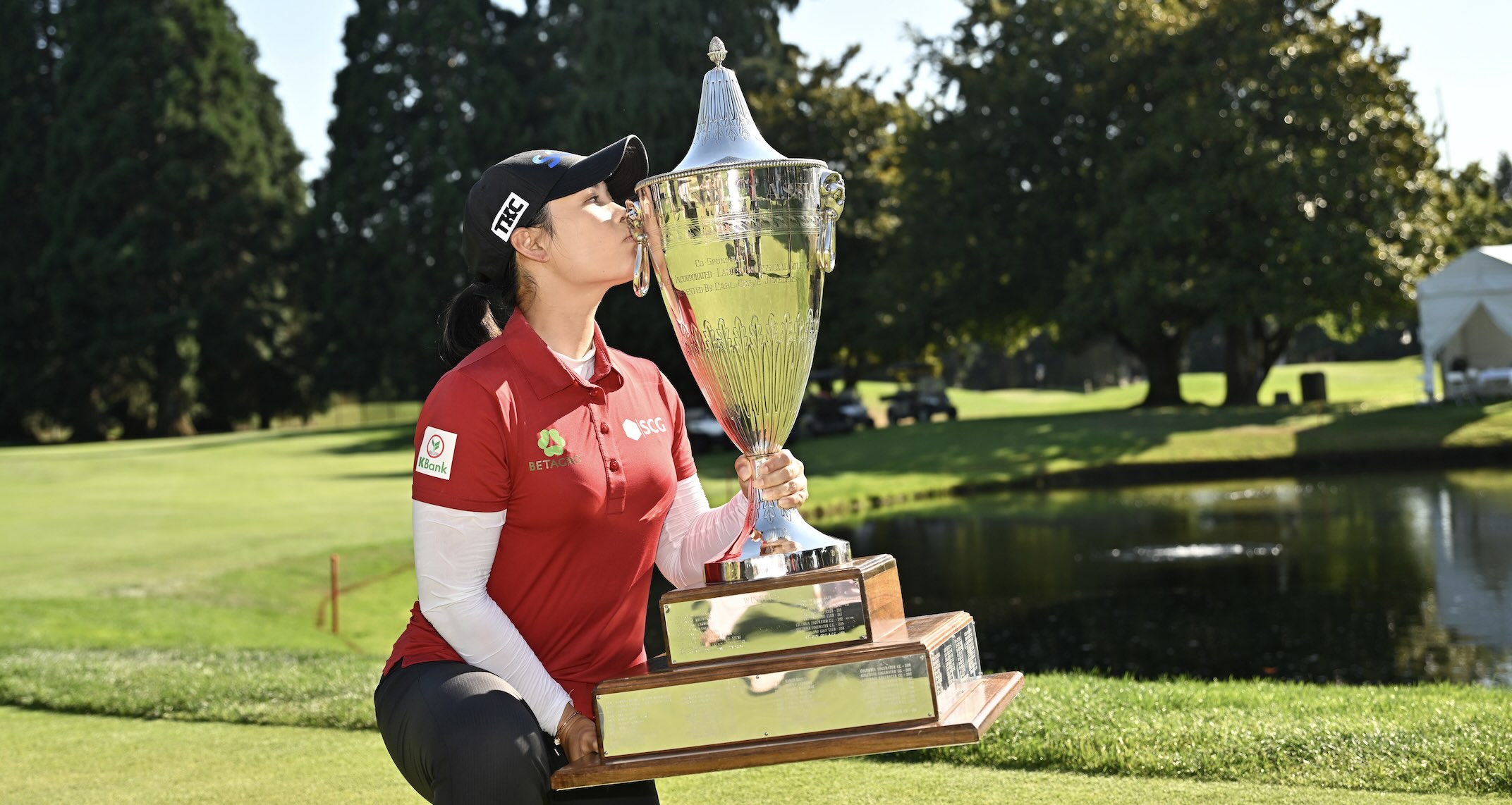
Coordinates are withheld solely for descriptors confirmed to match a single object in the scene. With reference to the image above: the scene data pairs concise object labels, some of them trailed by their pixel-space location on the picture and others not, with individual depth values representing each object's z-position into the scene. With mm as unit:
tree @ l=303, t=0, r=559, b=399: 44406
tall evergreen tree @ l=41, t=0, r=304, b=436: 46969
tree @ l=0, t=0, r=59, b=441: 47656
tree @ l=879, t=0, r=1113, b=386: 34844
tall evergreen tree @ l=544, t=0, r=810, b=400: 36562
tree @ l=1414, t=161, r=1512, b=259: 32375
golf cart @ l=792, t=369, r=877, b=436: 37594
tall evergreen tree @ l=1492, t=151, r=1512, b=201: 84688
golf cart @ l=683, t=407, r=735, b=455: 32438
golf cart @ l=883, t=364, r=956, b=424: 41094
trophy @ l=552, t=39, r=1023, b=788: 2254
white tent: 28422
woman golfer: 2486
